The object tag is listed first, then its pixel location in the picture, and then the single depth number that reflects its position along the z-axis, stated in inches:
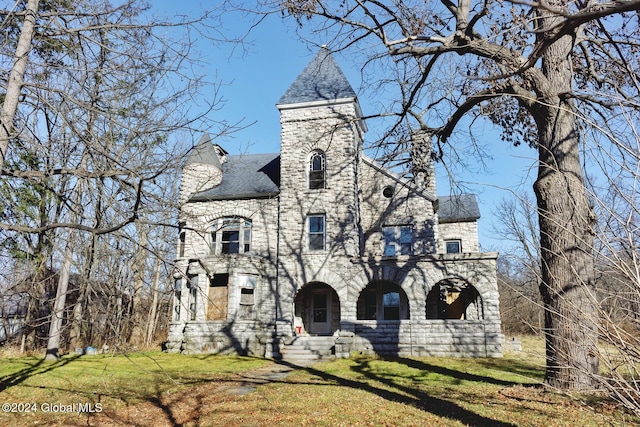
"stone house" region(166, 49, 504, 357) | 652.7
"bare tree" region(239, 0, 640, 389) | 302.2
